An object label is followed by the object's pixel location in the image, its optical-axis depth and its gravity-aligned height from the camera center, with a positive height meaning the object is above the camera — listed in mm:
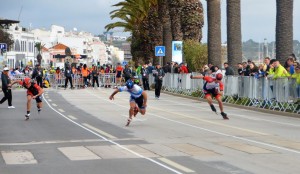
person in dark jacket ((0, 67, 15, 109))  30419 -966
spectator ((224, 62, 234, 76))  34406 -220
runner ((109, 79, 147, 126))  21406 -1021
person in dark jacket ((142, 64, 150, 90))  48812 -869
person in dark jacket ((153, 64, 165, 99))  39781 -700
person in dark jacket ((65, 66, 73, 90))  51531 -598
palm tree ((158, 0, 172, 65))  54438 +3063
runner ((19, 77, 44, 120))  24500 -827
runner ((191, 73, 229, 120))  25006 -786
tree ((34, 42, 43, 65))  165900 +4875
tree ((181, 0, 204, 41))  53531 +3666
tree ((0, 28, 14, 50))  113588 +4836
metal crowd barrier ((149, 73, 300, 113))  26448 -1146
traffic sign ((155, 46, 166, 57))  49406 +1077
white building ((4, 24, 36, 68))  140000 +5004
